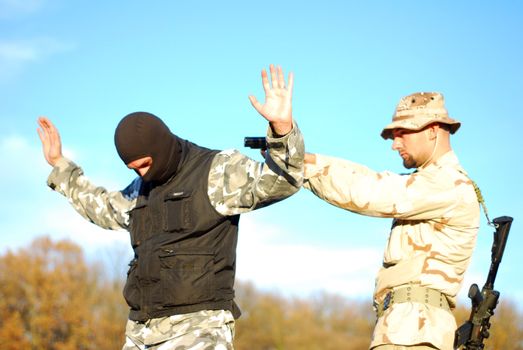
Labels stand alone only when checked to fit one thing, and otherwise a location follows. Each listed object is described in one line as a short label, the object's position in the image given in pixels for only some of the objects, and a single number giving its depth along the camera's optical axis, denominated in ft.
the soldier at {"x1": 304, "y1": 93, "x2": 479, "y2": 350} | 17.38
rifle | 18.25
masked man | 19.75
